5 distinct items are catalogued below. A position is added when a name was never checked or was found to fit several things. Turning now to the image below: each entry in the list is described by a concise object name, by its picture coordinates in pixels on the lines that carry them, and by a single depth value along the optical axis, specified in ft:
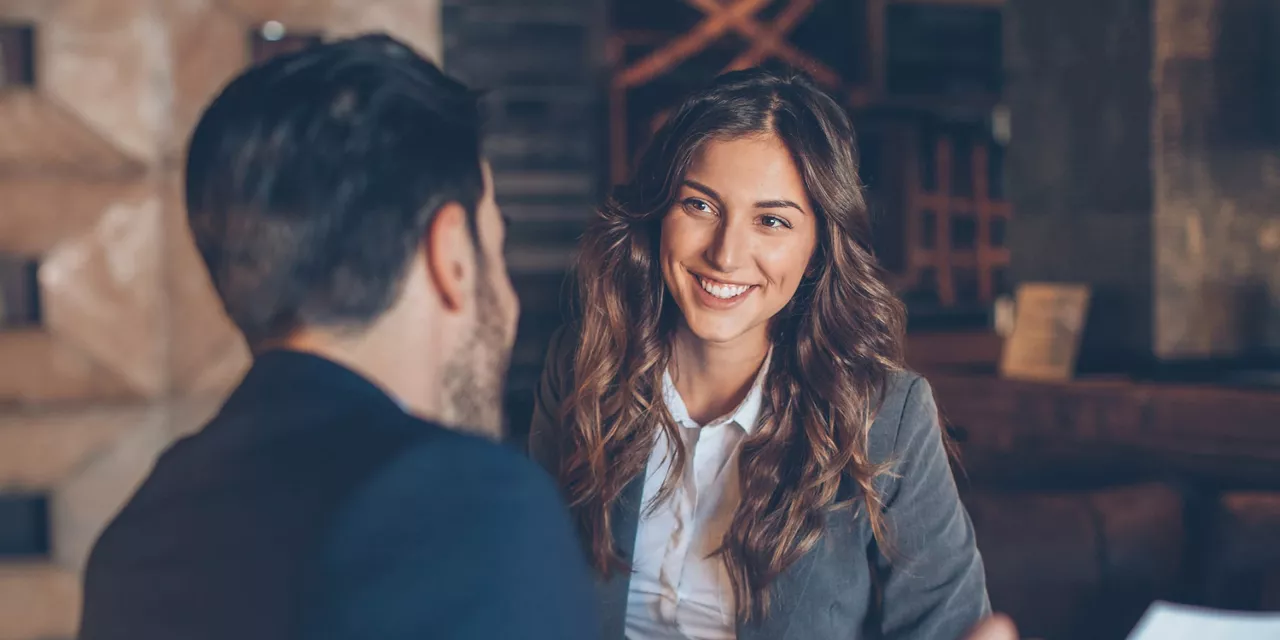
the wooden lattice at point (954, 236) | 22.07
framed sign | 9.44
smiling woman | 4.99
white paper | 4.58
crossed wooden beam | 20.35
